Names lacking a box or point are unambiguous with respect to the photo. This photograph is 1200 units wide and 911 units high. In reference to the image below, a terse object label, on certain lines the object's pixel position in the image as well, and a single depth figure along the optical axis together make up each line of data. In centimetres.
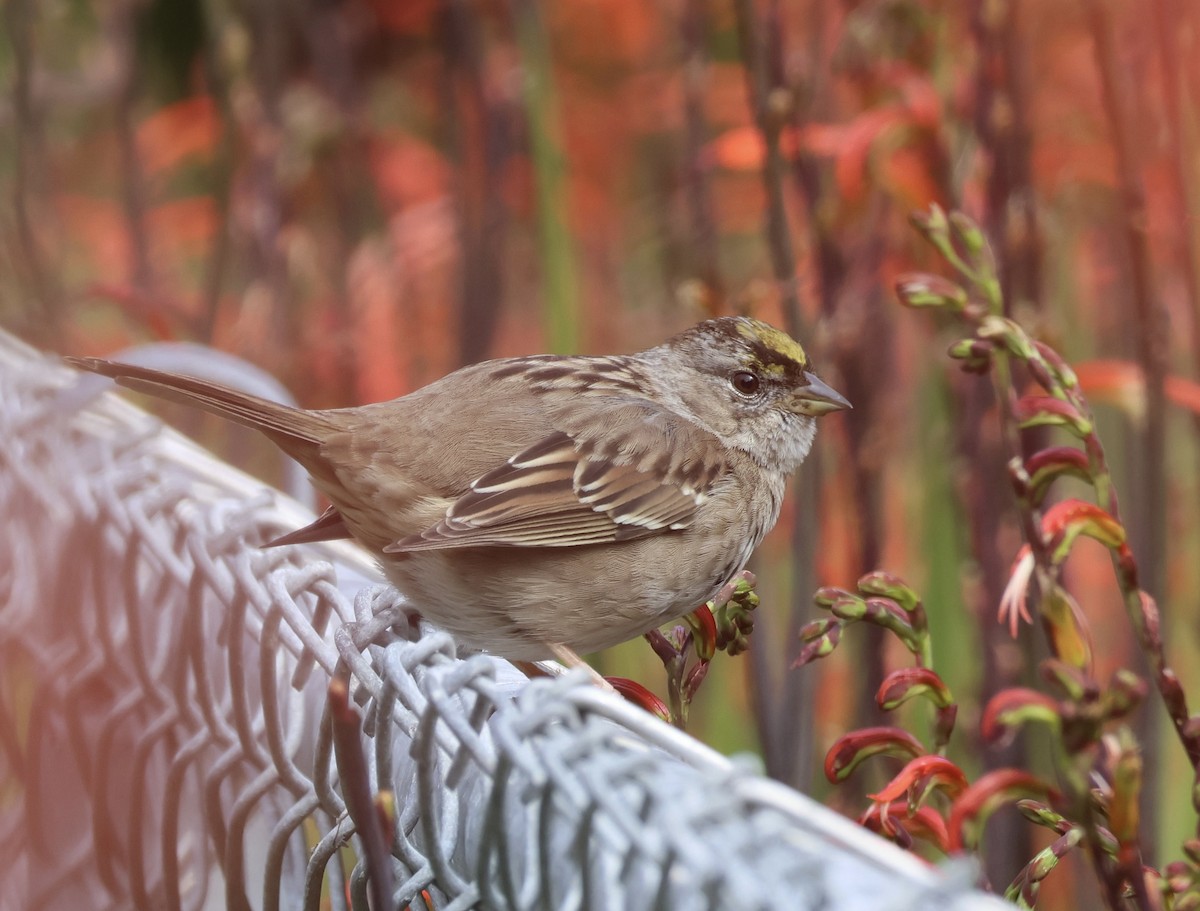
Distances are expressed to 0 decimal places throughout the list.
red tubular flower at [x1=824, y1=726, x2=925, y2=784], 354
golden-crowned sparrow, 362
